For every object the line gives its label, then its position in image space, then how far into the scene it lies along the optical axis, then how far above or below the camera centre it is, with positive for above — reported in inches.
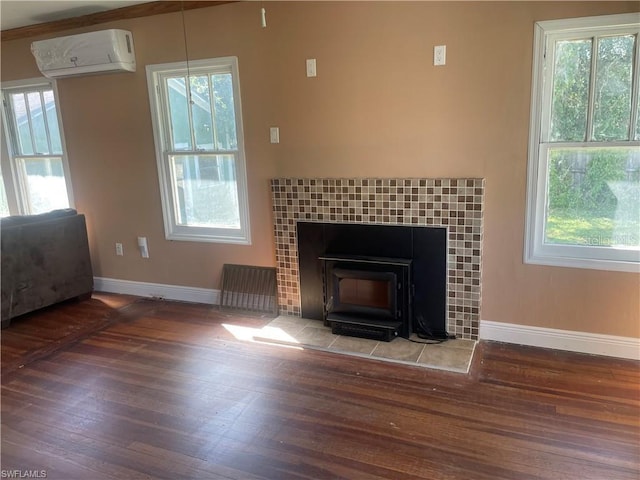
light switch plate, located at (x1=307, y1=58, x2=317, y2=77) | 126.7 +23.9
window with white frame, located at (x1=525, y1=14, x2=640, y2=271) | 100.9 -1.0
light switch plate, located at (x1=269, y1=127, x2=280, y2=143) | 135.8 +5.9
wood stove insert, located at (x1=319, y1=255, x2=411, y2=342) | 121.6 -40.4
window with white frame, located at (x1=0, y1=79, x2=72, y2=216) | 173.3 +5.7
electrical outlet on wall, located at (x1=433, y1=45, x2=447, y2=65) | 112.4 +22.9
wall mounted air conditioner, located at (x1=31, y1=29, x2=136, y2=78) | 145.2 +36.0
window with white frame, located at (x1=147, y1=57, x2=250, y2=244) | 142.4 +2.9
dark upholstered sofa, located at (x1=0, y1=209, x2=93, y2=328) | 142.9 -32.5
